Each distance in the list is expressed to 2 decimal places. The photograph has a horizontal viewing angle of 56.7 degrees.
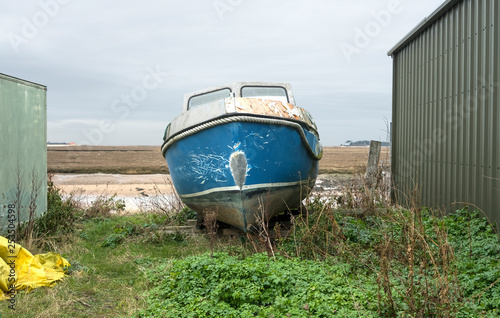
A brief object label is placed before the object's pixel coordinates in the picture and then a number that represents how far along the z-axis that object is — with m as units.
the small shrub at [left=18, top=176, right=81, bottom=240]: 7.25
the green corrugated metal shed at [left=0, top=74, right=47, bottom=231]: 6.89
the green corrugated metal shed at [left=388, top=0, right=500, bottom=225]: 7.27
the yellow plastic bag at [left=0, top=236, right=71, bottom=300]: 4.94
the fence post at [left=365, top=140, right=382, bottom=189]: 10.61
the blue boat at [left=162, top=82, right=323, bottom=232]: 6.85
